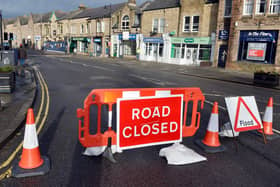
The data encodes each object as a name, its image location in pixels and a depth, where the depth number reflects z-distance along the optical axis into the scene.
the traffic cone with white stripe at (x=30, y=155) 3.79
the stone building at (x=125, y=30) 38.09
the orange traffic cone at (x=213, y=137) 4.90
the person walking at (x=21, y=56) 20.72
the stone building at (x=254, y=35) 20.77
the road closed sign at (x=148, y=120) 4.14
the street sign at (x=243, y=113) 5.05
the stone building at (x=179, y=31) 27.66
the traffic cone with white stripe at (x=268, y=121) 5.90
